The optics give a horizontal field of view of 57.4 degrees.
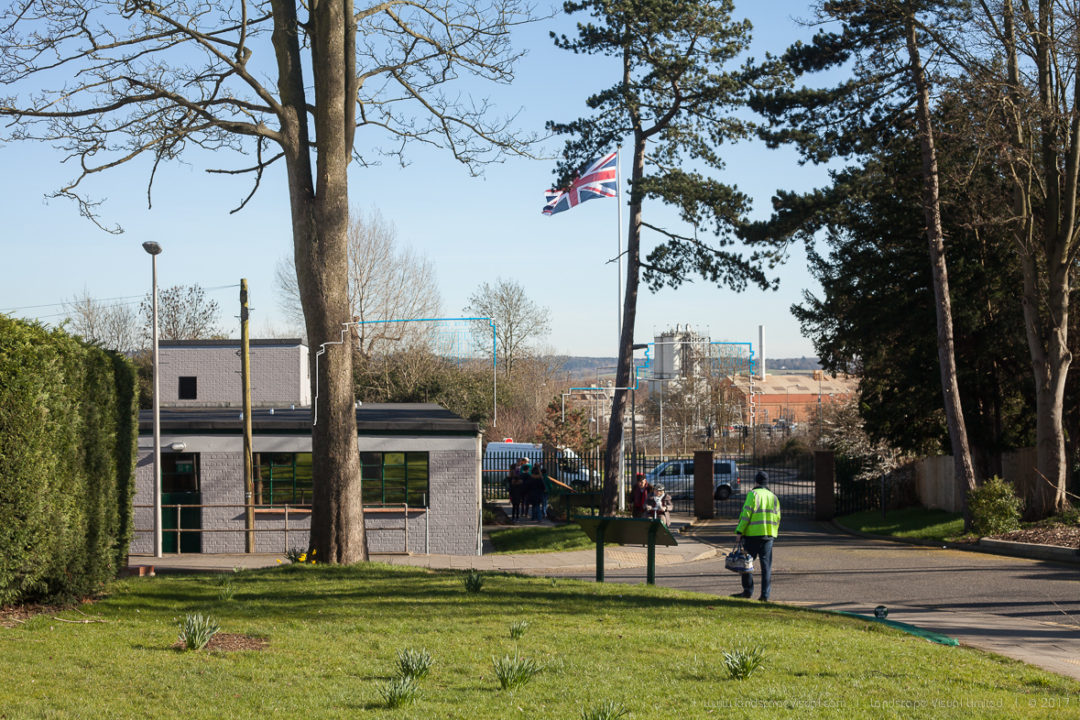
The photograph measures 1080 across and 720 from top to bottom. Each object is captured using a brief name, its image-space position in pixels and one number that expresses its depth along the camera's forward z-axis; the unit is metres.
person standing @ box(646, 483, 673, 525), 23.81
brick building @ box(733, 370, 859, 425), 92.00
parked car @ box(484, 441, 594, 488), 36.41
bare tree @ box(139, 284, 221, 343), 62.59
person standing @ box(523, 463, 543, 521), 30.50
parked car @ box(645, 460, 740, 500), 39.12
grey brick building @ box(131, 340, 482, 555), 24.28
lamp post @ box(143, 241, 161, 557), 21.97
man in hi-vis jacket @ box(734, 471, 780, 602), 12.28
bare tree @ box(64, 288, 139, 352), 63.94
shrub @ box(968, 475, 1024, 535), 21.31
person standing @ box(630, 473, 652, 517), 24.67
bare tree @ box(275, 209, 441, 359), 53.28
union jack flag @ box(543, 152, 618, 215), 28.98
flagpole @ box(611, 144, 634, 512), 28.14
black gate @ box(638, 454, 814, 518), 34.69
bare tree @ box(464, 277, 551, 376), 66.25
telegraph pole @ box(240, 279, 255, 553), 23.27
